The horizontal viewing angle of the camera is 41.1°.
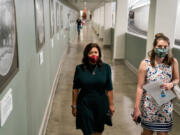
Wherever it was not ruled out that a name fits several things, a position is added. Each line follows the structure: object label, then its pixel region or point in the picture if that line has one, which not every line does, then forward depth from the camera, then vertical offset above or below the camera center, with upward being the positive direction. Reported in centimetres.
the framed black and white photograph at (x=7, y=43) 151 -15
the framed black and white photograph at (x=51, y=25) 533 -9
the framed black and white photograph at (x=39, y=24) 322 -4
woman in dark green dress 253 -72
